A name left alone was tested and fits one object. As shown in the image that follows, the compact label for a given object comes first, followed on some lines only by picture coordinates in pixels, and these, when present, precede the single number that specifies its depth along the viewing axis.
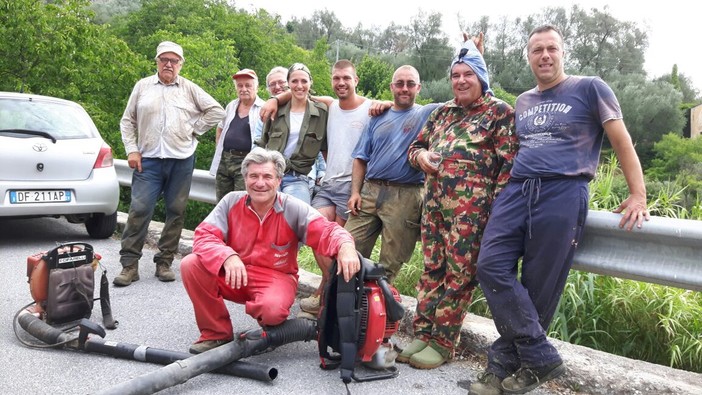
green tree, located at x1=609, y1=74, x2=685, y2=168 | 41.84
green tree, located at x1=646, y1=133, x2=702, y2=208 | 34.53
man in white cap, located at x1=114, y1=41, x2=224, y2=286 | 5.08
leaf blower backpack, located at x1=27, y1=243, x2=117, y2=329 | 3.75
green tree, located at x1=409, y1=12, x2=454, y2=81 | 55.95
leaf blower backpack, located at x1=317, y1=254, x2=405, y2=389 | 3.13
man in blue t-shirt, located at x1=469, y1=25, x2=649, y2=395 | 2.92
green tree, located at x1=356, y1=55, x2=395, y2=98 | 47.94
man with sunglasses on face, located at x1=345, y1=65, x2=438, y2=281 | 3.89
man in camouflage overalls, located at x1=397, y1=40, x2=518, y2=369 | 3.32
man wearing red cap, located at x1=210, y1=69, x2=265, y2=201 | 5.38
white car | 5.74
